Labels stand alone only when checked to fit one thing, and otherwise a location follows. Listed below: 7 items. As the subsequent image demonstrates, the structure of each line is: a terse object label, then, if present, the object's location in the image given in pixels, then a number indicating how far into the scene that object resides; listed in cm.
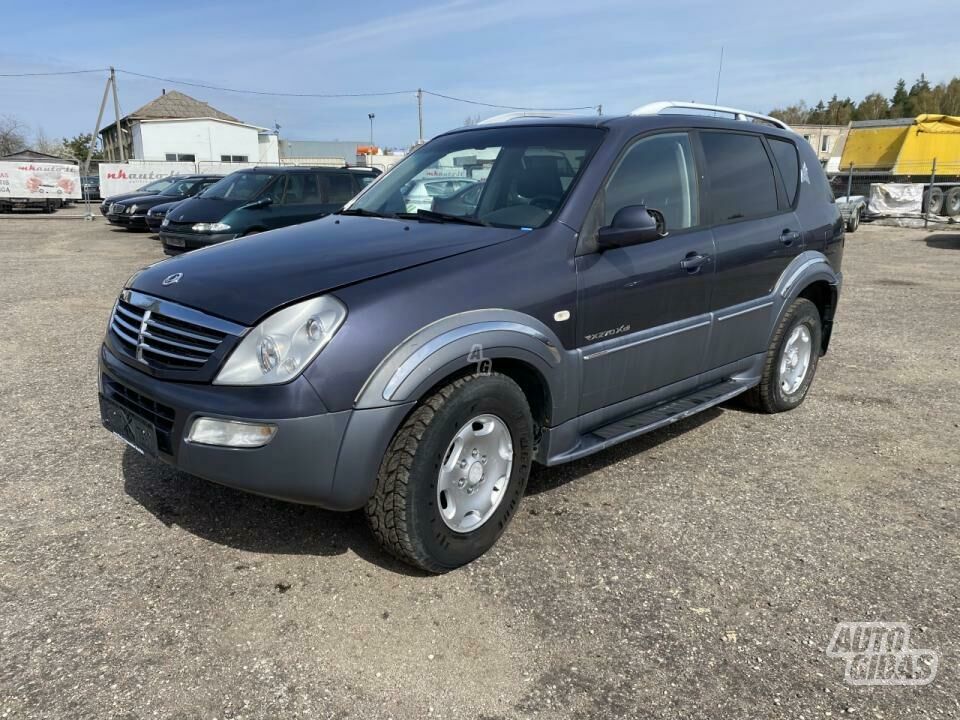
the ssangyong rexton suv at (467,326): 268
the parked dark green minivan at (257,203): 1140
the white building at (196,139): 4706
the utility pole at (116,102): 4409
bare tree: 6638
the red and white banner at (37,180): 2645
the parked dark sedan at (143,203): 1895
